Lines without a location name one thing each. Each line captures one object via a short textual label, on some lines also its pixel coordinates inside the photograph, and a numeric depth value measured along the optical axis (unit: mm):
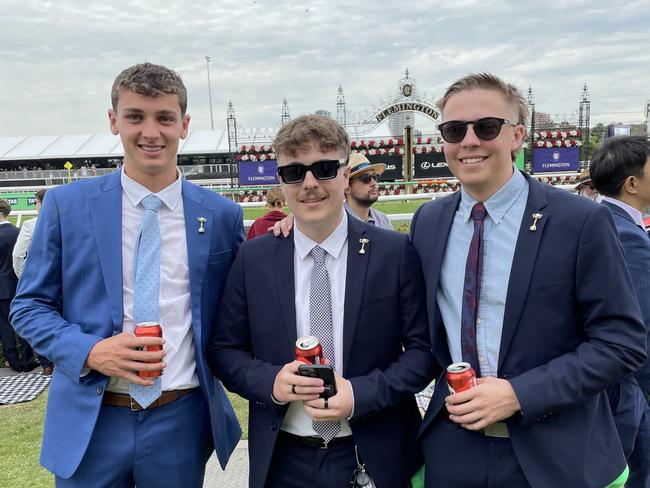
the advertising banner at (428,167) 22609
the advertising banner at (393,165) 23000
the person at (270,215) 5898
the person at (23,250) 6277
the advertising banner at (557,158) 24250
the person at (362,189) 5301
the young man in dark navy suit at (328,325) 2041
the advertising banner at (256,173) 23036
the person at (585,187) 6762
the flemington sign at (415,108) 29641
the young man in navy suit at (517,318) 1792
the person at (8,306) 6625
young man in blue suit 2148
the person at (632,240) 2480
